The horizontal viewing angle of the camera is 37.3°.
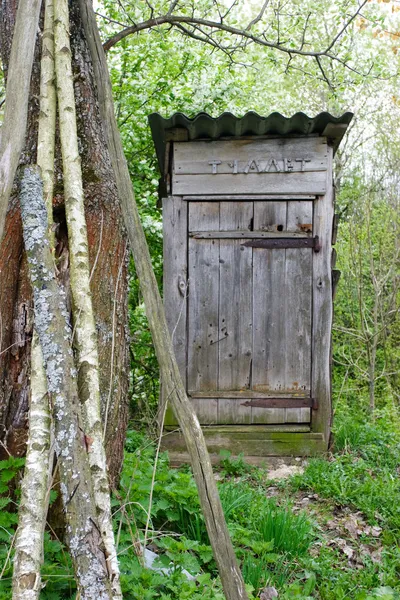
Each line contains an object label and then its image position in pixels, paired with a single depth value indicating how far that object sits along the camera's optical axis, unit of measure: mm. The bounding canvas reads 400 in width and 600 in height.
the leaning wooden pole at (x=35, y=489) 1586
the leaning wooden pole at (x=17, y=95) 1912
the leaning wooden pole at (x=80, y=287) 1784
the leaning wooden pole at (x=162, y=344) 1874
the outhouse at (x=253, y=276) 5539
